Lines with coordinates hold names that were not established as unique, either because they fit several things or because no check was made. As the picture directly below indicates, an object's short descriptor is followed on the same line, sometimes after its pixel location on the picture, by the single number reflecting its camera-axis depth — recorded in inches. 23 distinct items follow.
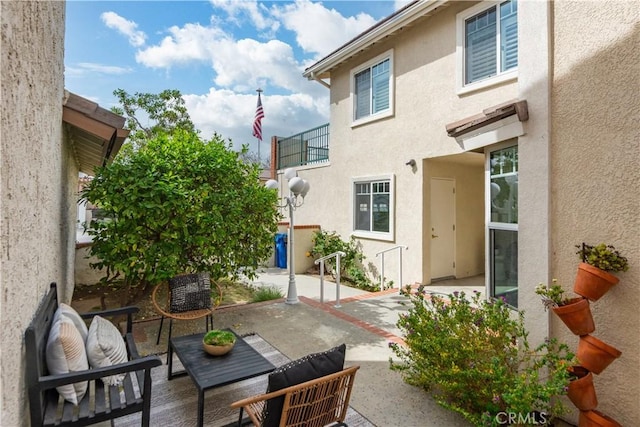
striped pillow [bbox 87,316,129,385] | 116.5
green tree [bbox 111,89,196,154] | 698.8
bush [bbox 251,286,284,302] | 303.7
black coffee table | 125.9
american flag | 656.4
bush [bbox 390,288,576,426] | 114.3
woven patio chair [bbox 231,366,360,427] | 97.7
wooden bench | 90.7
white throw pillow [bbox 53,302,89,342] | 127.7
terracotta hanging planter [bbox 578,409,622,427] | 112.7
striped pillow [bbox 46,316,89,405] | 102.9
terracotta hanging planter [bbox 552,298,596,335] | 113.9
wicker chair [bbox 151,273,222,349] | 214.1
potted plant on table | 145.2
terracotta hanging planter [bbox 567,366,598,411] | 115.6
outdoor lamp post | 295.1
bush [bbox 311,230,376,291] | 404.5
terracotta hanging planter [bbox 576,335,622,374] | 111.0
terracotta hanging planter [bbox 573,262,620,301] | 111.0
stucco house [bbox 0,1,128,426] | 72.2
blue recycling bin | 499.8
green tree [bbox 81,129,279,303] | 209.9
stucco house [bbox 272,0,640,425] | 114.9
